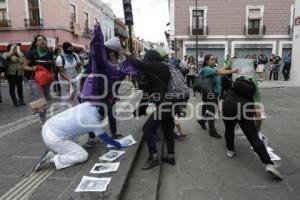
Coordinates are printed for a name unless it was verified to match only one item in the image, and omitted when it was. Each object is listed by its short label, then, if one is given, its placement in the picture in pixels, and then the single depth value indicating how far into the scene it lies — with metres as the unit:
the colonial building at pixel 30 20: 18.55
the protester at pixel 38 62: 4.17
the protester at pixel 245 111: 2.94
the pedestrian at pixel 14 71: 6.49
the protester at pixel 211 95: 4.16
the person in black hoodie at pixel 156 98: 2.96
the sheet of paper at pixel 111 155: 3.10
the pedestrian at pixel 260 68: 13.48
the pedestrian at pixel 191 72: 9.85
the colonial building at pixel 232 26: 21.05
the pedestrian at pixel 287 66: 12.85
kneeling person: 2.90
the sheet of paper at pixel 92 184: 2.44
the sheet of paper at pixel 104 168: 2.79
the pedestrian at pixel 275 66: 14.29
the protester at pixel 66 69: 4.14
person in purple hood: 3.04
